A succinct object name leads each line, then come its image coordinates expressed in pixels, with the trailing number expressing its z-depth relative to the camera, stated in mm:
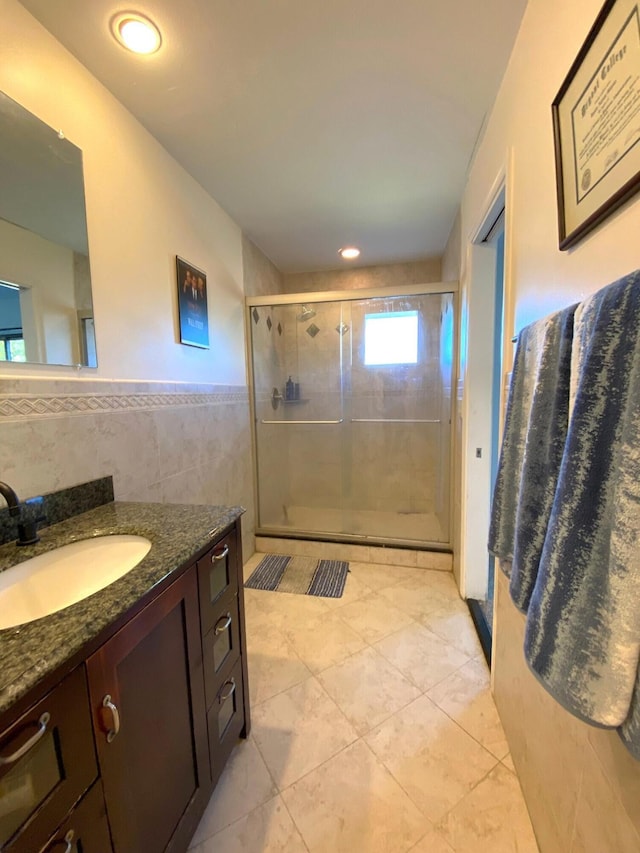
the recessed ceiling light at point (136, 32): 1088
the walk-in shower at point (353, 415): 2729
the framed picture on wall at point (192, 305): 1812
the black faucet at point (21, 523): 898
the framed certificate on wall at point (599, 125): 596
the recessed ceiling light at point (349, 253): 2861
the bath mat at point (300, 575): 2268
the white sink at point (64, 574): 837
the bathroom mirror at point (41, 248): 1023
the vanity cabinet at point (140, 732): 530
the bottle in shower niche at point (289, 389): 3138
